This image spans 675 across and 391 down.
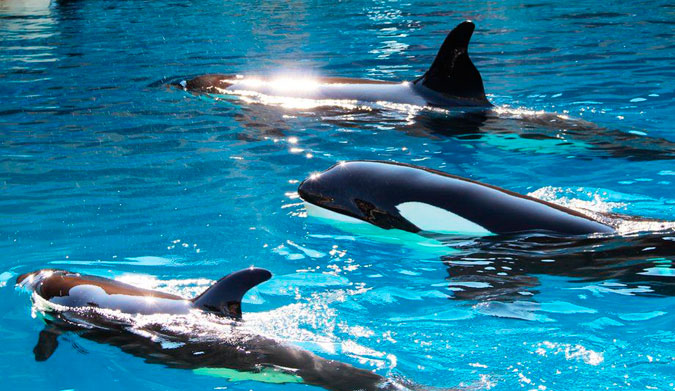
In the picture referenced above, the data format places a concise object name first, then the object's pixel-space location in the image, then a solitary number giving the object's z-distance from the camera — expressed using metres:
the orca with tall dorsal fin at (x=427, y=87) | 9.60
